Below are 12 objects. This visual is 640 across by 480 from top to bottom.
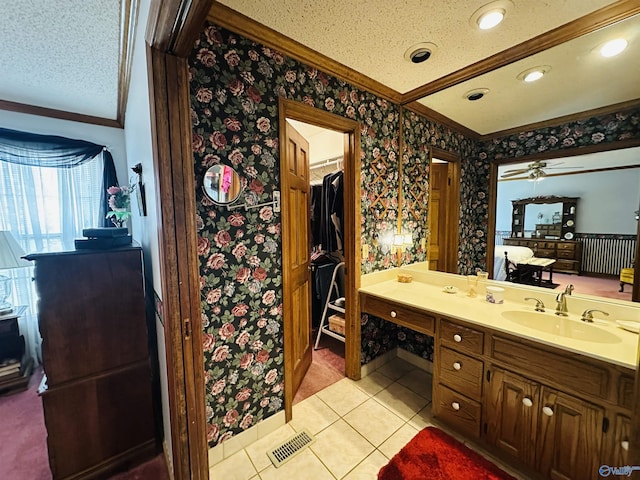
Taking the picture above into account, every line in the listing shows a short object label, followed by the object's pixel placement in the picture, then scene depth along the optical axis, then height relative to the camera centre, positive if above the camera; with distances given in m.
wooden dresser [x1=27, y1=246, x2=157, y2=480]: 1.34 -0.77
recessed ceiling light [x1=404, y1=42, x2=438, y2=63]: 1.55 +1.05
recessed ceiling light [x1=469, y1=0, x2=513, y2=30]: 1.25 +1.04
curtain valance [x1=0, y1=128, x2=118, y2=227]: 2.29 +0.72
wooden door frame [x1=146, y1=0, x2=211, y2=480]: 1.09 -0.12
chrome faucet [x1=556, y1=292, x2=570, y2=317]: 1.54 -0.55
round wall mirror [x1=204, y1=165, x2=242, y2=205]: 1.36 +0.21
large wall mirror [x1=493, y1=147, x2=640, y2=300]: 1.31 +0.00
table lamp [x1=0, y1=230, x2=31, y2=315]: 1.74 -0.18
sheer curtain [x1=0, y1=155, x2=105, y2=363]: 2.35 +0.17
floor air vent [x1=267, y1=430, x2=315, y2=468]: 1.52 -1.42
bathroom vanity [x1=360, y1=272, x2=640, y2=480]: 1.12 -0.82
